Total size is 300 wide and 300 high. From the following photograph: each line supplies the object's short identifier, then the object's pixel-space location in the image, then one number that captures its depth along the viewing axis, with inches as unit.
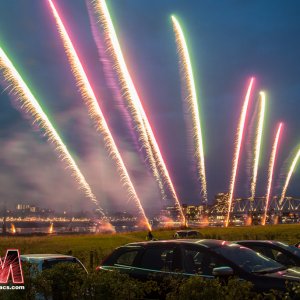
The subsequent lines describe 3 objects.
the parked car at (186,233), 1576.6
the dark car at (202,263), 329.0
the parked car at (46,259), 428.8
